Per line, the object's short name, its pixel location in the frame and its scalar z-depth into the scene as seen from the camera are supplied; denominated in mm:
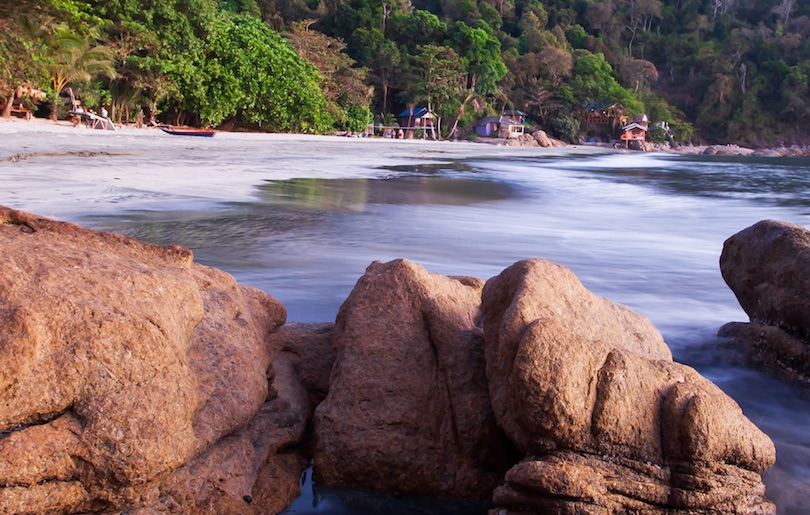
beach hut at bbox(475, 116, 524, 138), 62469
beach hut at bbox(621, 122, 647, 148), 72125
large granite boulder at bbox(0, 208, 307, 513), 1830
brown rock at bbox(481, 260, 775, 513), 2064
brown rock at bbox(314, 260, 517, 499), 2514
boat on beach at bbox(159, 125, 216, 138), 26906
